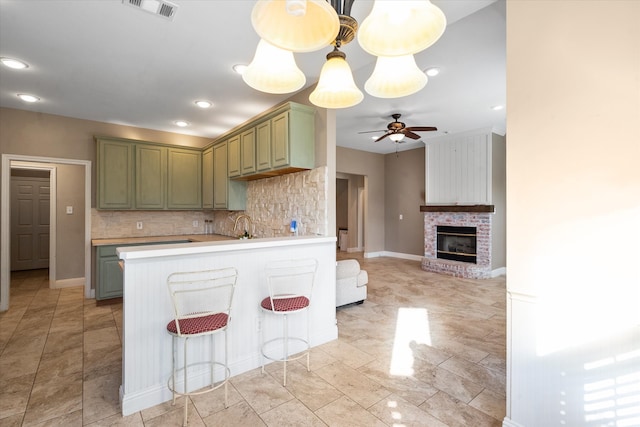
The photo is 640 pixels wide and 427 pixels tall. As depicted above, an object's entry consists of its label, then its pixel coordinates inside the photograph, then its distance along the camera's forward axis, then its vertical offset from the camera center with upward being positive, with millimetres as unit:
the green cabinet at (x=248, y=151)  3844 +838
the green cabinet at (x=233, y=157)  4207 +837
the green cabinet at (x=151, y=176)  4762 +620
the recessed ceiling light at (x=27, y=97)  3712 +1490
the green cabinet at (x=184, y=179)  5078 +616
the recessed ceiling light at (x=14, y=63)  2875 +1500
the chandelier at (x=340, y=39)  1097 +742
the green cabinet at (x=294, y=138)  3180 +835
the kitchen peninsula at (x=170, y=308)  2012 -717
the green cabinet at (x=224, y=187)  4629 +430
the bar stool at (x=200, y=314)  1901 -722
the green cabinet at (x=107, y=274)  4207 -867
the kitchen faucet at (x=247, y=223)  4508 -151
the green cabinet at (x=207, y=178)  5049 +623
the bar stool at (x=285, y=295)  2311 -703
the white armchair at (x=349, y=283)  3951 -950
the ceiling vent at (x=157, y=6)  2111 +1517
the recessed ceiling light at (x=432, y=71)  3312 +1628
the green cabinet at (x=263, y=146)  3525 +837
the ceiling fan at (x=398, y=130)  4785 +1361
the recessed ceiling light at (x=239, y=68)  3011 +1518
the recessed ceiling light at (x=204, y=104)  3963 +1499
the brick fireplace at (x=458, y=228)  5852 -524
